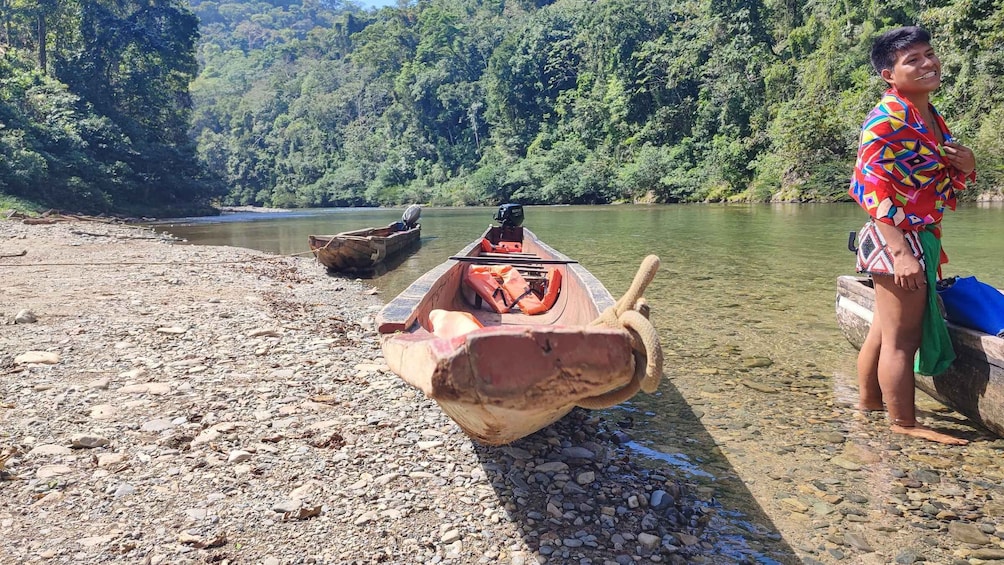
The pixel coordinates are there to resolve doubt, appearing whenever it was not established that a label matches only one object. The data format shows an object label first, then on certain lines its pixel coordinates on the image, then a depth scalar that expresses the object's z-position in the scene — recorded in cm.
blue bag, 323
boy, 309
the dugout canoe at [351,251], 1100
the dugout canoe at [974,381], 313
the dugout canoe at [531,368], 190
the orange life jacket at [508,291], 598
